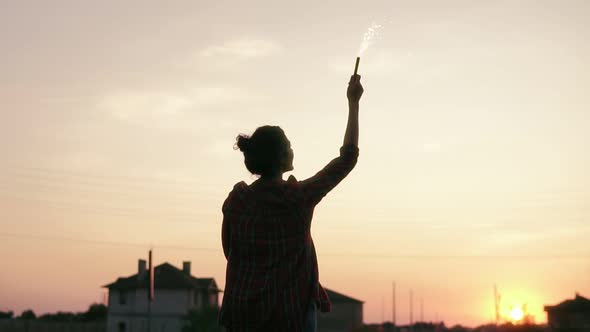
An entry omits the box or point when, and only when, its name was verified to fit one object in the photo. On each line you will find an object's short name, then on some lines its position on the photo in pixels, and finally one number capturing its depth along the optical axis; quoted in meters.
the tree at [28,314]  111.00
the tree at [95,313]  106.51
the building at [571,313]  79.64
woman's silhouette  3.44
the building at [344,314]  109.56
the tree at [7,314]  109.85
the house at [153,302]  86.50
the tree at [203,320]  69.19
